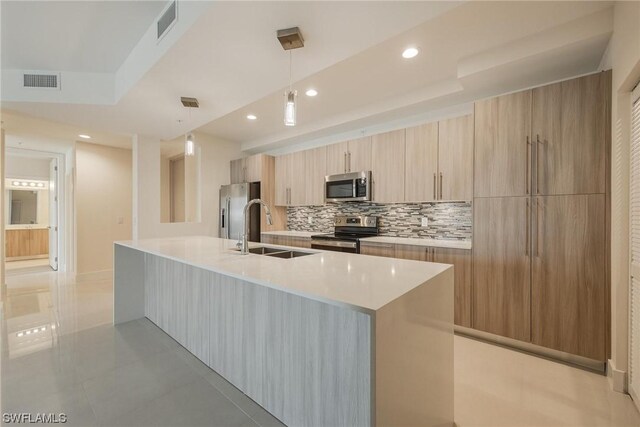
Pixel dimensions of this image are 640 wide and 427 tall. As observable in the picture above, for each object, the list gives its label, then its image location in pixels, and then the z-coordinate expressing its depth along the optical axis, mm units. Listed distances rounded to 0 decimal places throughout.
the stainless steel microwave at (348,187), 3770
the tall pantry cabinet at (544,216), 2117
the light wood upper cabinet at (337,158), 4066
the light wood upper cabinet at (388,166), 3494
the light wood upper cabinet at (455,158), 2969
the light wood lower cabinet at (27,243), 6922
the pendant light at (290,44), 1774
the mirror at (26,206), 7059
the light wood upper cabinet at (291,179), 4625
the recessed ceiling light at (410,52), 2400
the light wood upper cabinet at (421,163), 3213
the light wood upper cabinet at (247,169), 4902
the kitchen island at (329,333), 1091
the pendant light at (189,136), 2891
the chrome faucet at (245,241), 2170
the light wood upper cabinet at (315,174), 4343
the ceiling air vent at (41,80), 2871
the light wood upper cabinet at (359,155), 3818
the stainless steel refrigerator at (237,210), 4730
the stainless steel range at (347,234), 3613
